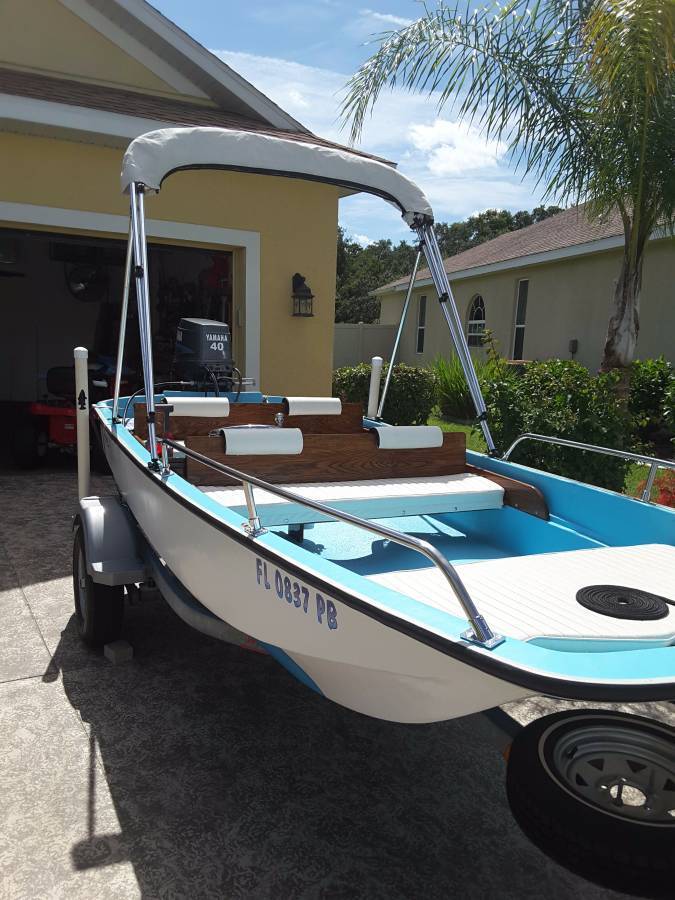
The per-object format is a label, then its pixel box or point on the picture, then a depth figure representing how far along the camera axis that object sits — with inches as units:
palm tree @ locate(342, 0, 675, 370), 258.4
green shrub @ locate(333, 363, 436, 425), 422.6
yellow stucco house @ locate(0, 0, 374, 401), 286.2
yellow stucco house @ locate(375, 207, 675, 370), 473.4
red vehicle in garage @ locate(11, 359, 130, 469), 317.1
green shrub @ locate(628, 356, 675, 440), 402.9
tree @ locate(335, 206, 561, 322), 1596.9
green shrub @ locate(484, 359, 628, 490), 241.3
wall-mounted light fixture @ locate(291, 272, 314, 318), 342.3
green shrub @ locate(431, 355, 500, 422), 475.5
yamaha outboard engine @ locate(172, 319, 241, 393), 243.6
